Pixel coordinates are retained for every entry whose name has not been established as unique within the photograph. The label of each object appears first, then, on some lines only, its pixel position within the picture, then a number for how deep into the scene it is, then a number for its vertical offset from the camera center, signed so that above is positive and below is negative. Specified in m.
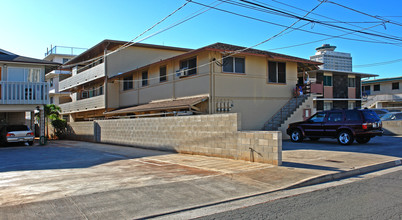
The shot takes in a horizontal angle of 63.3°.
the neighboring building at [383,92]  41.84 +3.13
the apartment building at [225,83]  19.98 +2.18
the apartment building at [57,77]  43.78 +5.41
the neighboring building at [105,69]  29.55 +4.36
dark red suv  15.72 -0.54
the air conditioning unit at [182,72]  21.95 +2.94
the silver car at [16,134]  21.44 -1.24
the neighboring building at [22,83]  21.11 +2.12
